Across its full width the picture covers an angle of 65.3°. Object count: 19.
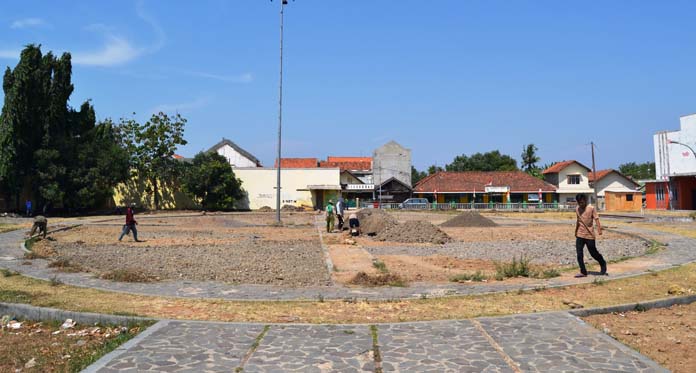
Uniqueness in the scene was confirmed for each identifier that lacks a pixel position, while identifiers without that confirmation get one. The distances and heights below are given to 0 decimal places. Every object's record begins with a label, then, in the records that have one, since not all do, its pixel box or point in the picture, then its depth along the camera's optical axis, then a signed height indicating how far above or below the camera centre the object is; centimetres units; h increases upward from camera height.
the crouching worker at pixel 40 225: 2010 -29
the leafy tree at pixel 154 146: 5388 +696
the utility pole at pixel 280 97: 3494 +766
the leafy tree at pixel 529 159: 8875 +867
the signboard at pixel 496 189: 6481 +274
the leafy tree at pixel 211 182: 5500 +343
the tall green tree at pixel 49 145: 4125 +593
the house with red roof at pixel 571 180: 6856 +396
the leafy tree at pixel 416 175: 10762 +786
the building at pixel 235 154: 7738 +871
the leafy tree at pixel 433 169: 10461 +850
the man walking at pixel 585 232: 1078 -42
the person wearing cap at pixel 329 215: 2652 -5
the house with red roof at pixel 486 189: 6601 +279
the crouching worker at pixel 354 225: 2503 -53
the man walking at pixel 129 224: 2041 -30
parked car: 5816 +86
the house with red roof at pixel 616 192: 6400 +228
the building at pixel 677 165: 5466 +459
